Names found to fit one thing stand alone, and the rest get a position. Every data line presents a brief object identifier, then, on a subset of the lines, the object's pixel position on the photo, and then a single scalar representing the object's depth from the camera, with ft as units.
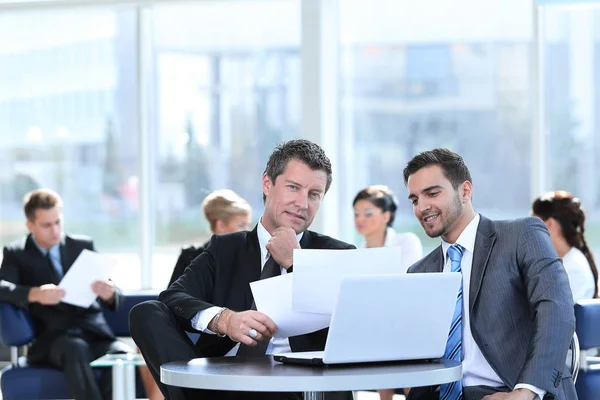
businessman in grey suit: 15.74
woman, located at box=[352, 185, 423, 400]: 37.32
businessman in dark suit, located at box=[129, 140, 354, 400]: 15.26
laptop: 12.77
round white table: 12.42
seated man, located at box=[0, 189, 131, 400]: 31.17
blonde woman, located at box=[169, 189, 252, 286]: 32.65
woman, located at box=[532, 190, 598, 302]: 29.34
